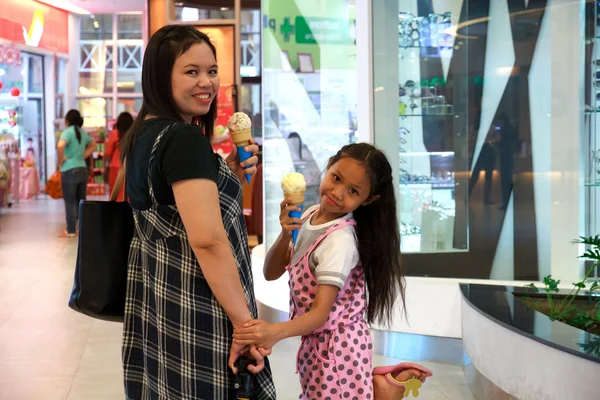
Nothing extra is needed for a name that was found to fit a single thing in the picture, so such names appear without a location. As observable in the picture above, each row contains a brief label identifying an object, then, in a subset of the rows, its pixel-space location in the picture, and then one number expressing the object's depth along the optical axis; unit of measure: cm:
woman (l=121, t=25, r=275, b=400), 176
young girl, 213
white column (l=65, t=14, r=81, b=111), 2155
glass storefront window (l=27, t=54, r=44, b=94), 2034
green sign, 573
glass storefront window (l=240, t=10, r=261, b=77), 1302
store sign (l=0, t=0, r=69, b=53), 1702
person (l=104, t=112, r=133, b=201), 995
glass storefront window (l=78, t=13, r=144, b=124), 2244
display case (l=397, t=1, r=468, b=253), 504
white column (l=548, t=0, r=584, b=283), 490
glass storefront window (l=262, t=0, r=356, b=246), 575
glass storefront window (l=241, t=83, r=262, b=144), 1279
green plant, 351
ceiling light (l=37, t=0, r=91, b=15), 1978
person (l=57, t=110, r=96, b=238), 1083
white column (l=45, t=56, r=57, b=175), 2055
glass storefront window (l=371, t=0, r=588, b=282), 494
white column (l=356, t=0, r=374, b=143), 493
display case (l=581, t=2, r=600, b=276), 487
